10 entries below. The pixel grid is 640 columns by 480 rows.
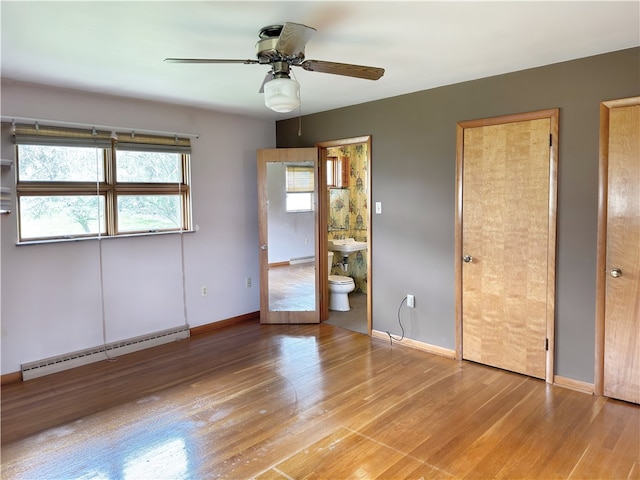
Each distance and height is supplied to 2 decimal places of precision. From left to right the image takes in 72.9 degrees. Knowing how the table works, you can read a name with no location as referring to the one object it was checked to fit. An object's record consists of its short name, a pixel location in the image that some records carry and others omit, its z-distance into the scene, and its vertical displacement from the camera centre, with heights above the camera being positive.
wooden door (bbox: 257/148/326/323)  4.85 -0.49
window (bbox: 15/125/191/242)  3.50 +0.29
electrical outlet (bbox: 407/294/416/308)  4.05 -0.82
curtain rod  3.35 +0.78
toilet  5.28 -0.96
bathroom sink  5.63 -0.42
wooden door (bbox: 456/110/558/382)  3.20 -0.23
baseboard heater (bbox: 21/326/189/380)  3.50 -1.21
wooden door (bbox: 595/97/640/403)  2.80 -0.27
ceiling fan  2.25 +0.80
